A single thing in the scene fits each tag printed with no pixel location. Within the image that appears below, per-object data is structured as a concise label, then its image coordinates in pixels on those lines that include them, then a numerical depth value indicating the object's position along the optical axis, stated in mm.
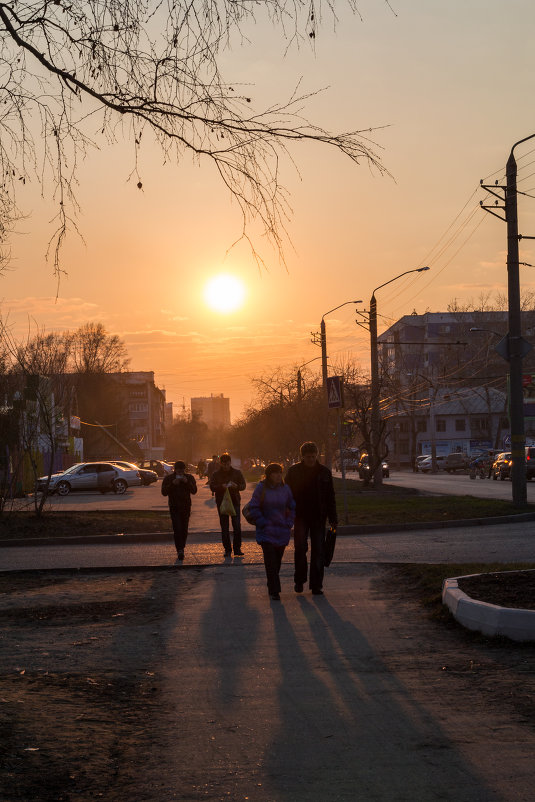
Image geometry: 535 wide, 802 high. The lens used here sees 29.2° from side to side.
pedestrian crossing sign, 19777
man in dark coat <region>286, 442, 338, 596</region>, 11266
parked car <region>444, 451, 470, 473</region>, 88938
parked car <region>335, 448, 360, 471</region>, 100962
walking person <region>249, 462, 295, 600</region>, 11039
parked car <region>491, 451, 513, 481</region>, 59344
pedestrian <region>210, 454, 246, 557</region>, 15914
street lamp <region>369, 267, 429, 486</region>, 39062
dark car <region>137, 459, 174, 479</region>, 90094
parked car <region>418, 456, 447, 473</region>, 93250
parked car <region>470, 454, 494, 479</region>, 67625
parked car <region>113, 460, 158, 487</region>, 64500
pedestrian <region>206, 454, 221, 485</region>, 36212
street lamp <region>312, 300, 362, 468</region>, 51875
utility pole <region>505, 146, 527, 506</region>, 25719
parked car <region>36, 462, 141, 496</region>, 54625
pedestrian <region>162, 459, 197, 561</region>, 16000
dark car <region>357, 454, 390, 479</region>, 43219
